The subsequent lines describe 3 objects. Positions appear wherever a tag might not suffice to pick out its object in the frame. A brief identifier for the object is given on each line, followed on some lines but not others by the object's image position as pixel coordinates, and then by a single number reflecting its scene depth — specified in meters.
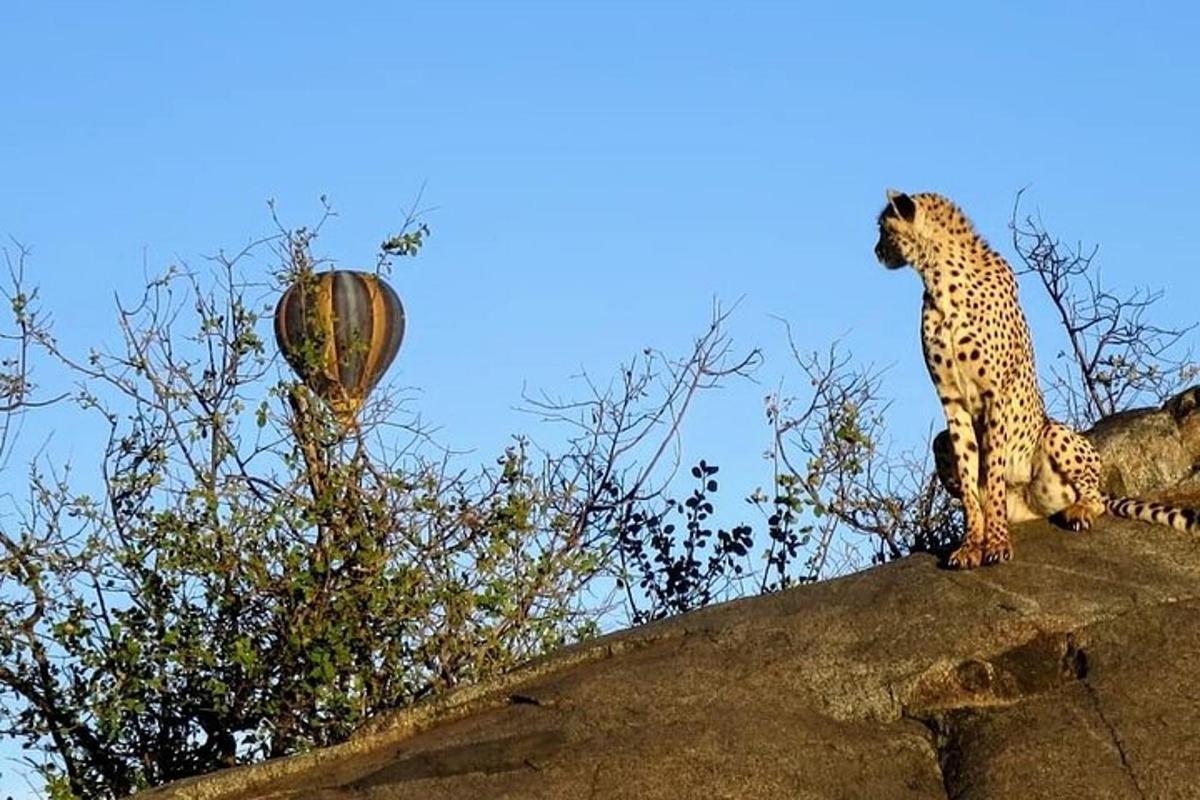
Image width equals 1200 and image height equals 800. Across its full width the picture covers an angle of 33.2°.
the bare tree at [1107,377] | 16.31
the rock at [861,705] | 8.48
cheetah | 10.93
